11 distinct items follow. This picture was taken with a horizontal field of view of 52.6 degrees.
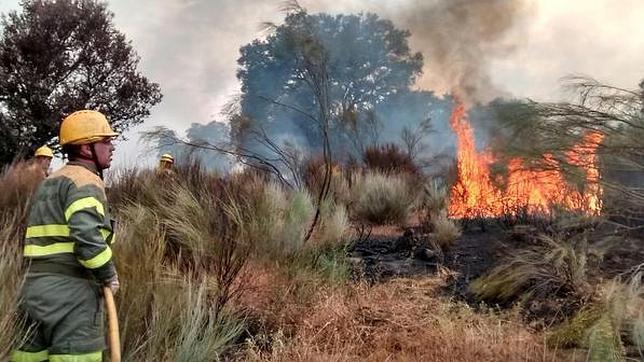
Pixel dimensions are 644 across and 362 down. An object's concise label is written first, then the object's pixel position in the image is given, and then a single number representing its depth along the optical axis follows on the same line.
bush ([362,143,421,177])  16.36
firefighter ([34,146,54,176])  7.95
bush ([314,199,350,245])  8.41
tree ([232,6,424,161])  31.45
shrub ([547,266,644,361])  4.29
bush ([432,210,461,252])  9.35
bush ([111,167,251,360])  4.07
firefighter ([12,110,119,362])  3.09
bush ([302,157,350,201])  12.58
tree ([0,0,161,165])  14.74
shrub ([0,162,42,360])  3.05
